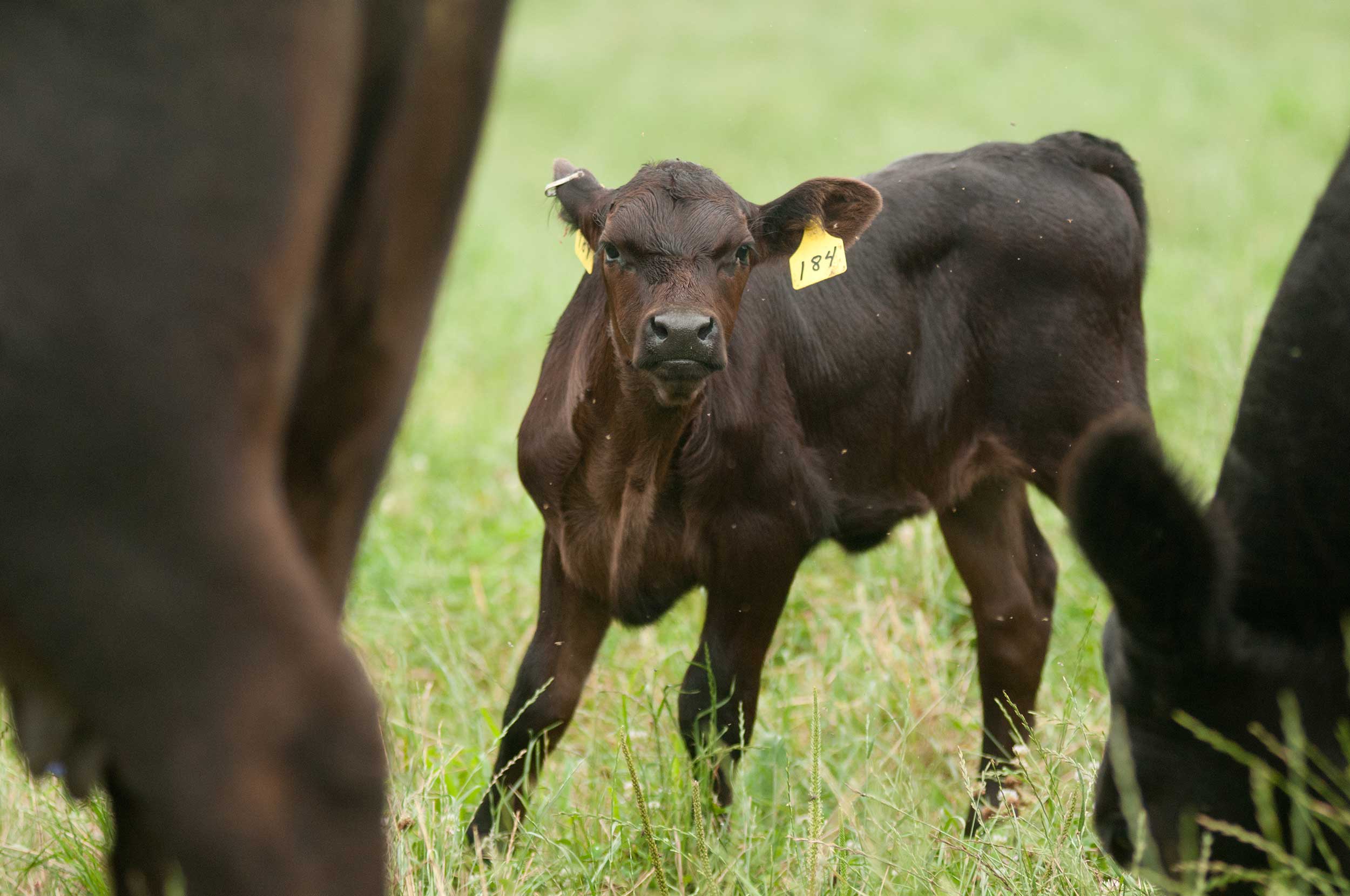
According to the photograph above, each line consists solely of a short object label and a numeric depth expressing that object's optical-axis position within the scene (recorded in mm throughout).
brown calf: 7801
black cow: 4012
